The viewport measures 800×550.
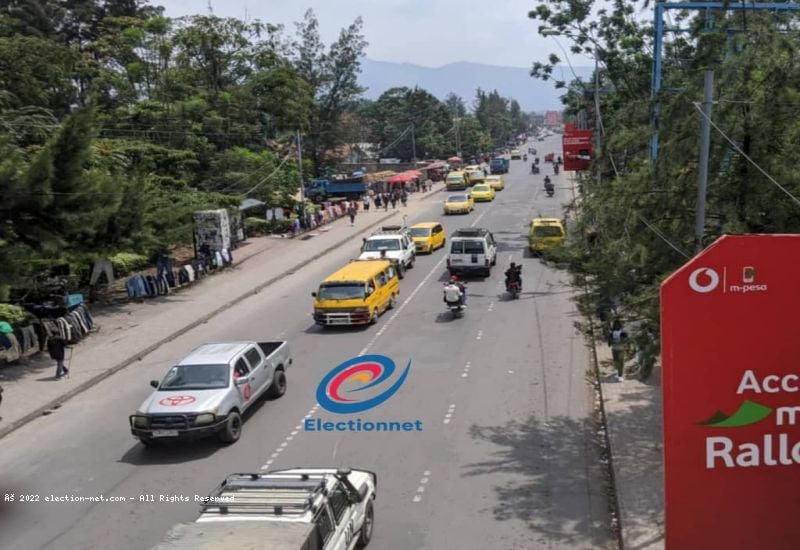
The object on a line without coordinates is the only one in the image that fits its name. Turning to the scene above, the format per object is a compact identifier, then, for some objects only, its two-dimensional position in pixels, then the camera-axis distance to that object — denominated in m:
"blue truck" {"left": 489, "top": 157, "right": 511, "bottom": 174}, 83.97
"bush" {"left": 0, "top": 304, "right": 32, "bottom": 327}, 21.41
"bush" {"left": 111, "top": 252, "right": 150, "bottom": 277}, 30.78
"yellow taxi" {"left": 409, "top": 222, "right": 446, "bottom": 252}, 35.88
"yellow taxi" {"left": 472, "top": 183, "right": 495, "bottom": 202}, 56.56
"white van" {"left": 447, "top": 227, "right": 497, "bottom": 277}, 29.44
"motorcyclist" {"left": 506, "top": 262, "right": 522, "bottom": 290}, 26.23
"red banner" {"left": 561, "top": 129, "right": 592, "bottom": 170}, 29.78
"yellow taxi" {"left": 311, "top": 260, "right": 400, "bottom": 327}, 22.42
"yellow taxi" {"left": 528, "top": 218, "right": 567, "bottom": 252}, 30.37
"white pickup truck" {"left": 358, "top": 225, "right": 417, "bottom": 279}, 30.45
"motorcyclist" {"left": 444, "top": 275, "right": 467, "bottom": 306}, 23.42
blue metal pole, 18.19
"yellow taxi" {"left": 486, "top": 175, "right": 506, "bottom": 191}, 64.12
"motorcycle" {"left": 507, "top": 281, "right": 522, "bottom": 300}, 26.25
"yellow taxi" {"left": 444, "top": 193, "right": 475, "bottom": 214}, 49.47
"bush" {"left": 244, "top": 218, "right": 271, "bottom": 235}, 43.22
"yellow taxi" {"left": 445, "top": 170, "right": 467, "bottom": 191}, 68.12
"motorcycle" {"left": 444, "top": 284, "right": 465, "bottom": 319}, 23.54
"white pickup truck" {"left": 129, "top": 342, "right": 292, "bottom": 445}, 13.47
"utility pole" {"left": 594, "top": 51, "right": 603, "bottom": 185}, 14.17
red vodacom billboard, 5.20
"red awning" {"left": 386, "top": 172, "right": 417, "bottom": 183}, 64.44
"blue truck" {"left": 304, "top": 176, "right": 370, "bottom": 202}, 61.78
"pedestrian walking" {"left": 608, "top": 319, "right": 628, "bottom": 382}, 12.12
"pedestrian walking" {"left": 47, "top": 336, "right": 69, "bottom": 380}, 18.86
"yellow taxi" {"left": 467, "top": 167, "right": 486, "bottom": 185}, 69.46
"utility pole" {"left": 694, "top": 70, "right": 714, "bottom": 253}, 9.45
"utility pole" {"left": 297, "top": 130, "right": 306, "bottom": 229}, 45.03
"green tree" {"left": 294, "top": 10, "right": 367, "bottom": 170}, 74.50
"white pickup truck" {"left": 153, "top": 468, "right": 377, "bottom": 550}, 7.55
